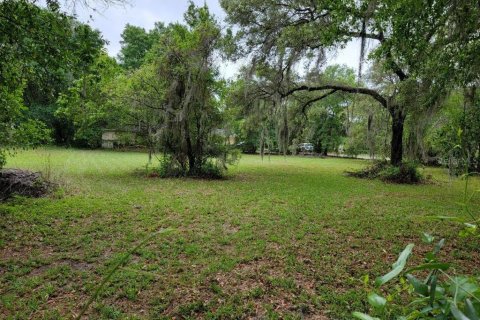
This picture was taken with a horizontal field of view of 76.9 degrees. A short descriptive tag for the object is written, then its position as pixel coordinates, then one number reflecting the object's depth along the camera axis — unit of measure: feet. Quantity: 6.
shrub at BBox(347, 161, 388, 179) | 38.90
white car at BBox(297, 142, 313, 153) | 101.40
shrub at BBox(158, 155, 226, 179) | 33.86
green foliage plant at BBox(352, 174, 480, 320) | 1.82
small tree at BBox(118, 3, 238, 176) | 29.94
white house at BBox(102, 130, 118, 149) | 82.96
